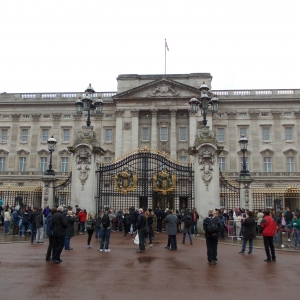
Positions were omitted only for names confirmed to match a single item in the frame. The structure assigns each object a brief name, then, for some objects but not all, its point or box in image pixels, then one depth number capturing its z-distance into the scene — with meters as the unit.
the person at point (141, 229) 13.09
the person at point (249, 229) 12.67
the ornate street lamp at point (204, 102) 20.22
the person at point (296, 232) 15.06
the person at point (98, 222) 15.06
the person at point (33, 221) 15.87
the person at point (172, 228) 13.61
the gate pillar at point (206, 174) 19.64
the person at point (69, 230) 13.67
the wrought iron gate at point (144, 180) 21.16
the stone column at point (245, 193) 21.67
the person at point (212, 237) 10.87
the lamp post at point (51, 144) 23.55
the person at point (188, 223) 15.42
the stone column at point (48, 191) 22.62
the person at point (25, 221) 18.70
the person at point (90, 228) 13.96
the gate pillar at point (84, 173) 20.33
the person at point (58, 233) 10.90
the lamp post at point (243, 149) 22.27
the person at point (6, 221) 20.20
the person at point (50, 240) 11.11
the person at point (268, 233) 11.65
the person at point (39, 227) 15.22
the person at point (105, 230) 13.22
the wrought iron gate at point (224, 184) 21.23
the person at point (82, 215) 18.42
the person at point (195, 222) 17.95
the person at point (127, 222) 18.59
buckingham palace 53.88
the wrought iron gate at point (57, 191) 21.92
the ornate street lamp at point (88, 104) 21.22
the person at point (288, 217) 20.07
